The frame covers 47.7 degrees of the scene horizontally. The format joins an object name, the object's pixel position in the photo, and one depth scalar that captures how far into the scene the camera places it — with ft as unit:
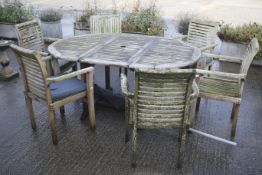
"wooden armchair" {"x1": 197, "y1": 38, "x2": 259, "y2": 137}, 9.04
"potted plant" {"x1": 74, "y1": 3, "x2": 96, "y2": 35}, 18.26
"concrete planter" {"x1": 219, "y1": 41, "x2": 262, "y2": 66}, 16.34
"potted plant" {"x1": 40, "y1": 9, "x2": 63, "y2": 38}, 19.86
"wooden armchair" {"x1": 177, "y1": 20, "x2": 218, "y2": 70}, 13.06
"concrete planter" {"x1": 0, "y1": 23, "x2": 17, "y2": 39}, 19.98
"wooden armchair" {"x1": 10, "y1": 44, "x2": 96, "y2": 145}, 8.23
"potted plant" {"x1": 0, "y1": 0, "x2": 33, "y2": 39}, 19.92
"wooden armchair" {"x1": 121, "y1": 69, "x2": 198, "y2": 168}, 6.87
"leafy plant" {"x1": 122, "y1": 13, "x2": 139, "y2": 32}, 17.85
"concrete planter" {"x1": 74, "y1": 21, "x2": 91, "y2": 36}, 18.19
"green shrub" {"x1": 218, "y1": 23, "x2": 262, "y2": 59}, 16.15
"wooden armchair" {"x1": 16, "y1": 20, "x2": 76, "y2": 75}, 11.33
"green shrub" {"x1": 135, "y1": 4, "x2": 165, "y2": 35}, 17.63
